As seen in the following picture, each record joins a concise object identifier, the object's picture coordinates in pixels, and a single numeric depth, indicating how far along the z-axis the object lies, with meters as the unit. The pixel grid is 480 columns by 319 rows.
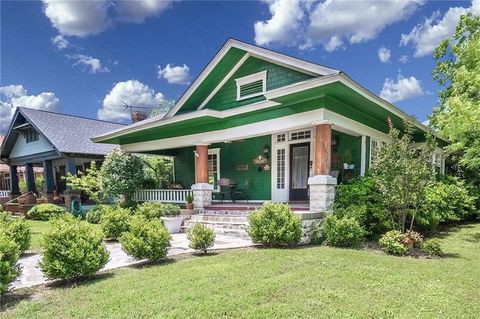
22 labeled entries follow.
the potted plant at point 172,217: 10.02
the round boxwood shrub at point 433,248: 6.61
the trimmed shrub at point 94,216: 13.03
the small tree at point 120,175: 12.72
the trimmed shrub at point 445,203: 9.02
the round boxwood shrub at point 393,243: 6.62
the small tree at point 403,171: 6.88
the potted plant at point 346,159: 10.45
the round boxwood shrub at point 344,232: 7.19
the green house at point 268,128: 8.30
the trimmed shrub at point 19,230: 6.95
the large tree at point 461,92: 8.71
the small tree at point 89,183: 13.80
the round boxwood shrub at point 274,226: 6.95
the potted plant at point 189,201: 11.10
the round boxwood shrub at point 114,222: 8.52
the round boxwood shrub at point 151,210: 9.25
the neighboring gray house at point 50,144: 17.48
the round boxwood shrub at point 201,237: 6.59
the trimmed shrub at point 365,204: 7.99
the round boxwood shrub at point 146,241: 5.86
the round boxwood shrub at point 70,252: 4.87
